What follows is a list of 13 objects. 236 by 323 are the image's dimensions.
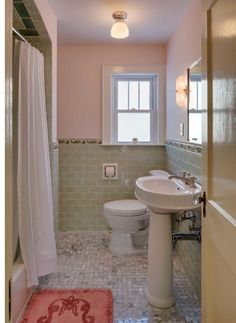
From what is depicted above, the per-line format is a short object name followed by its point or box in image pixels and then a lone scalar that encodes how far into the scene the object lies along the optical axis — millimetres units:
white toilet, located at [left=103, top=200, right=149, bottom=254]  3076
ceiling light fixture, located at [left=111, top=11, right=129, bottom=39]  2725
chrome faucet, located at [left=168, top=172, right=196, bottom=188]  2235
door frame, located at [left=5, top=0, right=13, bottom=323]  674
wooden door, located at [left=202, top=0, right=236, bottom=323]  1090
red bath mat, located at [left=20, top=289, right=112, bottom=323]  2043
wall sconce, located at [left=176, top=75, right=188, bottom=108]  2856
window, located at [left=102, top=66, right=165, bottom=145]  3779
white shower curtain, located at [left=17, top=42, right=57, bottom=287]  2205
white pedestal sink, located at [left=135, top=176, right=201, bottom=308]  2196
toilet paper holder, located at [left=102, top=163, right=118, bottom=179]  3770
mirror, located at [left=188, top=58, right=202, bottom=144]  2457
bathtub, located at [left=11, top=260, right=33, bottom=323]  1959
